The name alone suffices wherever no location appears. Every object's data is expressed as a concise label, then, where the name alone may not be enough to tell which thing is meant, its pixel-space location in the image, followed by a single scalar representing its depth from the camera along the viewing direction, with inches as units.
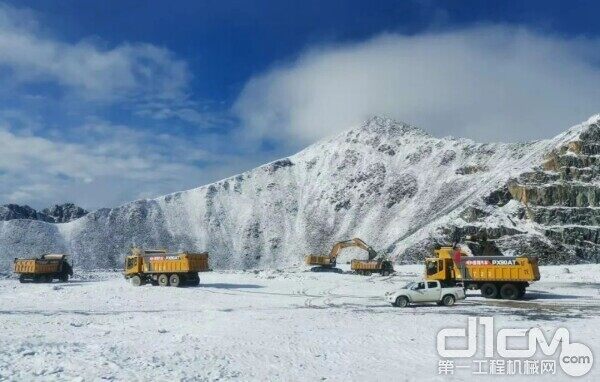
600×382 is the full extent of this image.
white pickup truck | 1219.9
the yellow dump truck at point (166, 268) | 1753.2
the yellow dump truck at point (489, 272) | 1403.8
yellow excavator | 2979.8
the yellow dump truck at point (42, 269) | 2192.4
